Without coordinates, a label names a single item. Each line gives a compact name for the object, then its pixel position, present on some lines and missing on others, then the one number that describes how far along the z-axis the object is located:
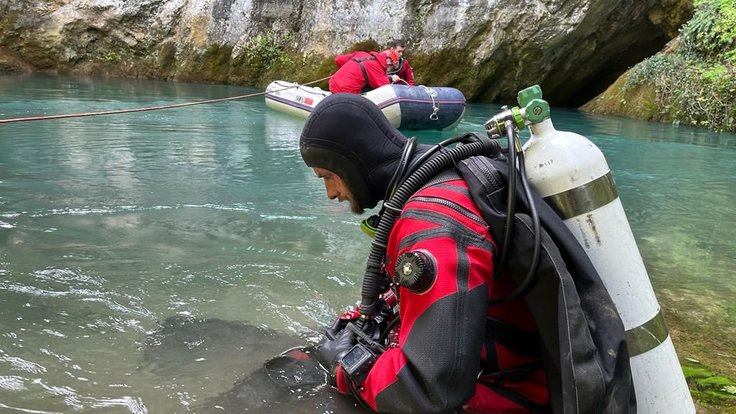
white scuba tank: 1.61
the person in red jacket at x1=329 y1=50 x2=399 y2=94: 9.62
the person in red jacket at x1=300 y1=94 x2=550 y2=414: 1.44
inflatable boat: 8.88
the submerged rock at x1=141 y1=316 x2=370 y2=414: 2.22
